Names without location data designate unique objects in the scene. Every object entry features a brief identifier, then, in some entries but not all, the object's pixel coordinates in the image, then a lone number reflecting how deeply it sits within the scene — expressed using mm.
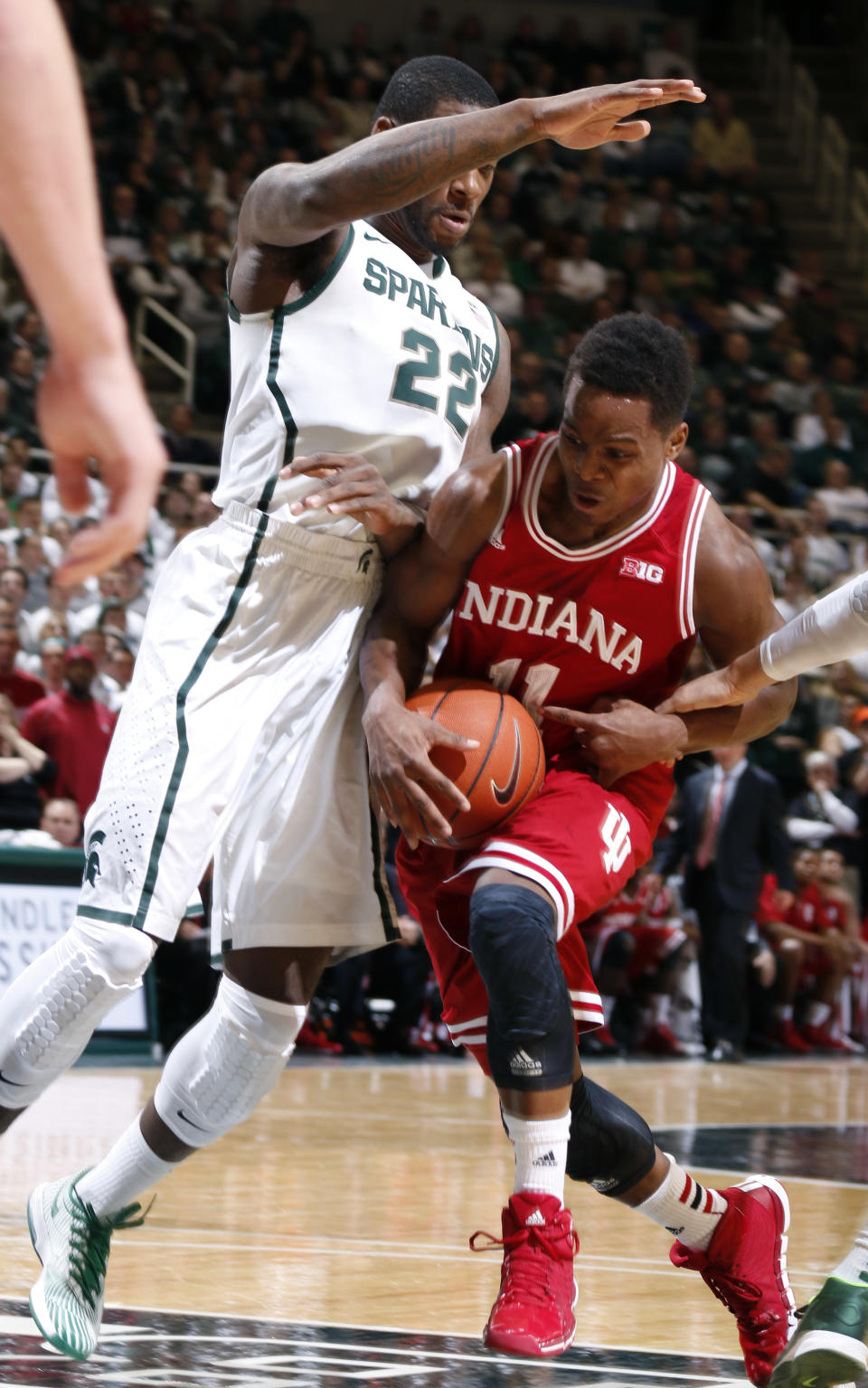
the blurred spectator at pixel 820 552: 29281
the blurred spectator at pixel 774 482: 30922
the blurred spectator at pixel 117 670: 18703
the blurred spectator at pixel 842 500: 31047
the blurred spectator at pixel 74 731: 17797
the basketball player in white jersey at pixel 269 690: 6598
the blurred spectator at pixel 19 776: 17281
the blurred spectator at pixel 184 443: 23652
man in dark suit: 21562
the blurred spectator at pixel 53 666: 18578
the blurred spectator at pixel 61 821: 17984
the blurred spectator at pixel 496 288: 31203
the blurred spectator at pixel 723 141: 40281
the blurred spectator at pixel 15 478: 18031
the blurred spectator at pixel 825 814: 24406
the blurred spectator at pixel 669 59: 39975
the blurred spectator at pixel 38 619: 19250
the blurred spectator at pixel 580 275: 33562
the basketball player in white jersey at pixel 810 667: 5723
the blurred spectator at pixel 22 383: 16797
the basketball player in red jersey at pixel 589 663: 6703
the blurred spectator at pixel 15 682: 17641
